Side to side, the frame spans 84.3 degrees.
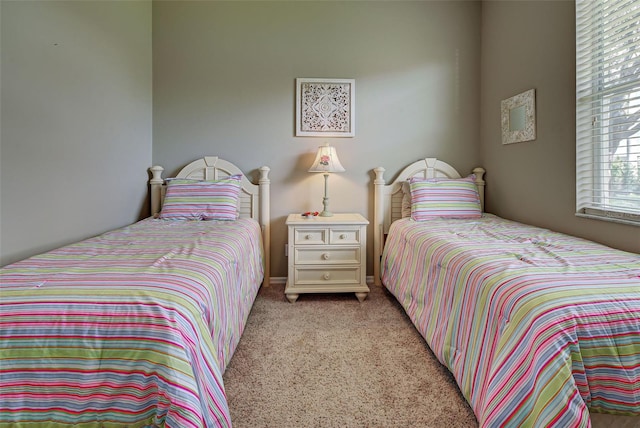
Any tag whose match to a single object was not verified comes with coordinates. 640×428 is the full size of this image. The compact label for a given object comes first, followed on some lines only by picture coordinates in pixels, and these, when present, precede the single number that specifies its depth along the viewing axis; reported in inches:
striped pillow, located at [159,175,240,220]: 105.7
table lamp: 110.7
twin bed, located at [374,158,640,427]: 38.1
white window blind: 70.2
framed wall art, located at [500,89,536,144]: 96.7
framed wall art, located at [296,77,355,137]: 119.3
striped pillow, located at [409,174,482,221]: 108.6
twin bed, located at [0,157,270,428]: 38.3
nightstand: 104.7
